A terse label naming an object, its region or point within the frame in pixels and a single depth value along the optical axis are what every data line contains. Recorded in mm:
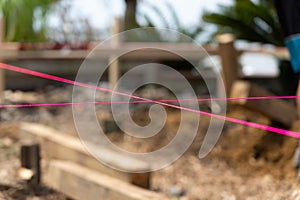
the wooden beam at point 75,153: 3078
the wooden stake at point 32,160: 3486
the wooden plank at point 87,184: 2865
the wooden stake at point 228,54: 5012
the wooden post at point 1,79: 6230
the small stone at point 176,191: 3797
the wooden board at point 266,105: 4109
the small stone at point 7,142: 4534
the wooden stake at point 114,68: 6719
